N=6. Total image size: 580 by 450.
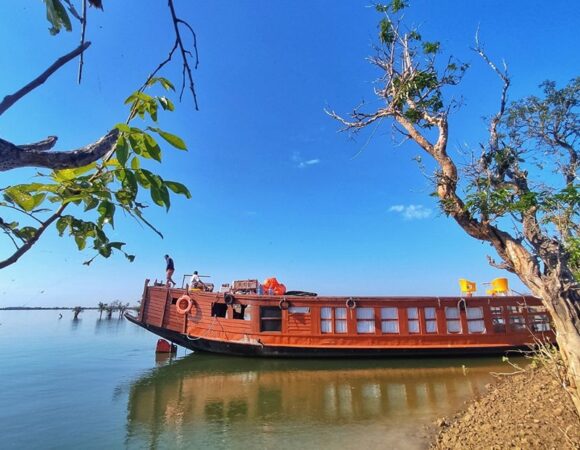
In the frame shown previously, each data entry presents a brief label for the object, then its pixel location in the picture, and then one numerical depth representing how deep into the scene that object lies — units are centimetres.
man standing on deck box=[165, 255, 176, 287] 1522
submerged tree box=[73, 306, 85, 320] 4902
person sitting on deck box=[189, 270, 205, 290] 1534
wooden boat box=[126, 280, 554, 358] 1370
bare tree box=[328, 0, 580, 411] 390
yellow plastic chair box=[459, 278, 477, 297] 1538
